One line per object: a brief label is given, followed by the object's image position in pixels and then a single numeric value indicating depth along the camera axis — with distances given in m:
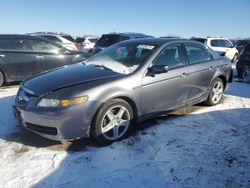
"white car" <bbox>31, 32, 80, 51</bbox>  8.72
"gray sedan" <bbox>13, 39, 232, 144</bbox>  2.52
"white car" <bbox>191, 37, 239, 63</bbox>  9.83
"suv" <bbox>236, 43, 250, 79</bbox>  6.22
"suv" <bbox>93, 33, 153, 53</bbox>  8.13
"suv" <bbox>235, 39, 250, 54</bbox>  13.51
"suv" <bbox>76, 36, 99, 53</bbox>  11.57
